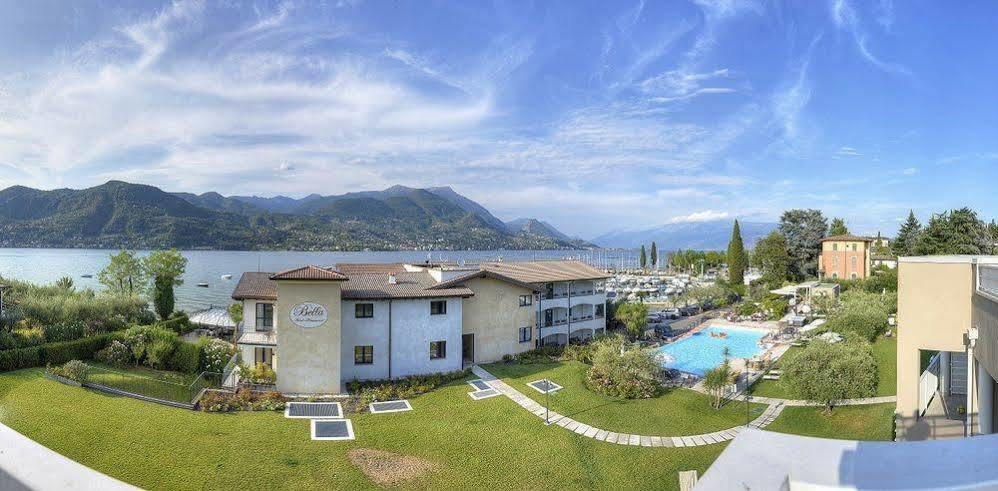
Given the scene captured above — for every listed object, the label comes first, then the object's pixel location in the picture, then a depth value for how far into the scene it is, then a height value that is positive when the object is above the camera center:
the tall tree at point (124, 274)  39.41 -2.39
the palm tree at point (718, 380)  21.47 -5.61
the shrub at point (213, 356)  22.66 -5.04
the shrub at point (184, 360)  22.48 -5.06
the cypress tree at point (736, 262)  62.59 -1.97
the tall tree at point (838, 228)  71.08 +2.50
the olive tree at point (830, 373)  19.03 -4.71
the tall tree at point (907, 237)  59.32 +1.14
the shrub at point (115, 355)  21.80 -4.72
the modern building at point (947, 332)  8.91 -1.64
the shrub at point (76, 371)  17.97 -4.46
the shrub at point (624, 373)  22.12 -5.57
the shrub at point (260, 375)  20.98 -5.38
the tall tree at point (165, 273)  32.69 -2.14
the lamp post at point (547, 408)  18.80 -6.18
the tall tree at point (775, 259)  59.25 -1.51
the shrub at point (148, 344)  22.05 -4.34
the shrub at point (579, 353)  27.59 -5.85
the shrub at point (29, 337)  20.16 -3.76
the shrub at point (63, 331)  21.33 -3.73
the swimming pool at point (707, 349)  29.73 -6.72
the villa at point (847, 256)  57.34 -1.13
